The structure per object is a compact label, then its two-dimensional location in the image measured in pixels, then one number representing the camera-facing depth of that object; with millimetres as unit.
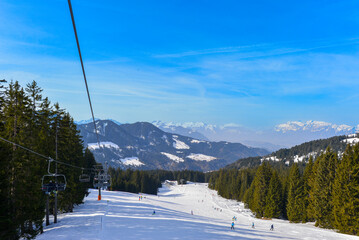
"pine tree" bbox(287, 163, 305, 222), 56781
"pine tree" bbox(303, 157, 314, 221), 54894
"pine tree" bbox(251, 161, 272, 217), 65375
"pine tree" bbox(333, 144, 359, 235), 40312
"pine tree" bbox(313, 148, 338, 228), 48219
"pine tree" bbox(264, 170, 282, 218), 62375
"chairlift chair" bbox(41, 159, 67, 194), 22391
